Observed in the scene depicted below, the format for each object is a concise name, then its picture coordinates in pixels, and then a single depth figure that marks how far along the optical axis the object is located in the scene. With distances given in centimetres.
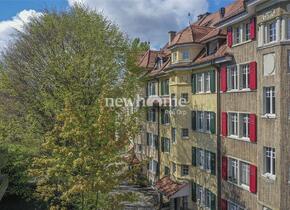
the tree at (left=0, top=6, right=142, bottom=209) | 2848
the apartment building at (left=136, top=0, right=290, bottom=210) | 1908
